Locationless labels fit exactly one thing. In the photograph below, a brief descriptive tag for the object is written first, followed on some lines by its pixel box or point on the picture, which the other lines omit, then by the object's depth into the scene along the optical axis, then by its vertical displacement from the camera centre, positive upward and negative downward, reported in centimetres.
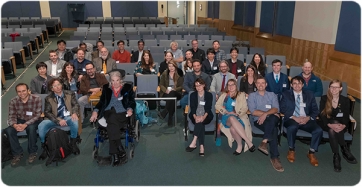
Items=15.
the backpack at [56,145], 314 -139
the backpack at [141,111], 411 -129
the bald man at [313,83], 407 -85
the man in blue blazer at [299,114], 320 -110
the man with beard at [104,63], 518 -70
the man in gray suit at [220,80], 427 -84
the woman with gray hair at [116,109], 320 -104
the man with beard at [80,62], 488 -65
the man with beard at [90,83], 410 -89
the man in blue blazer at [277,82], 421 -86
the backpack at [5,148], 316 -143
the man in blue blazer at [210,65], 520 -74
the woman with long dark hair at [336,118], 312 -111
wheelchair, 322 -138
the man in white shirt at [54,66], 492 -73
